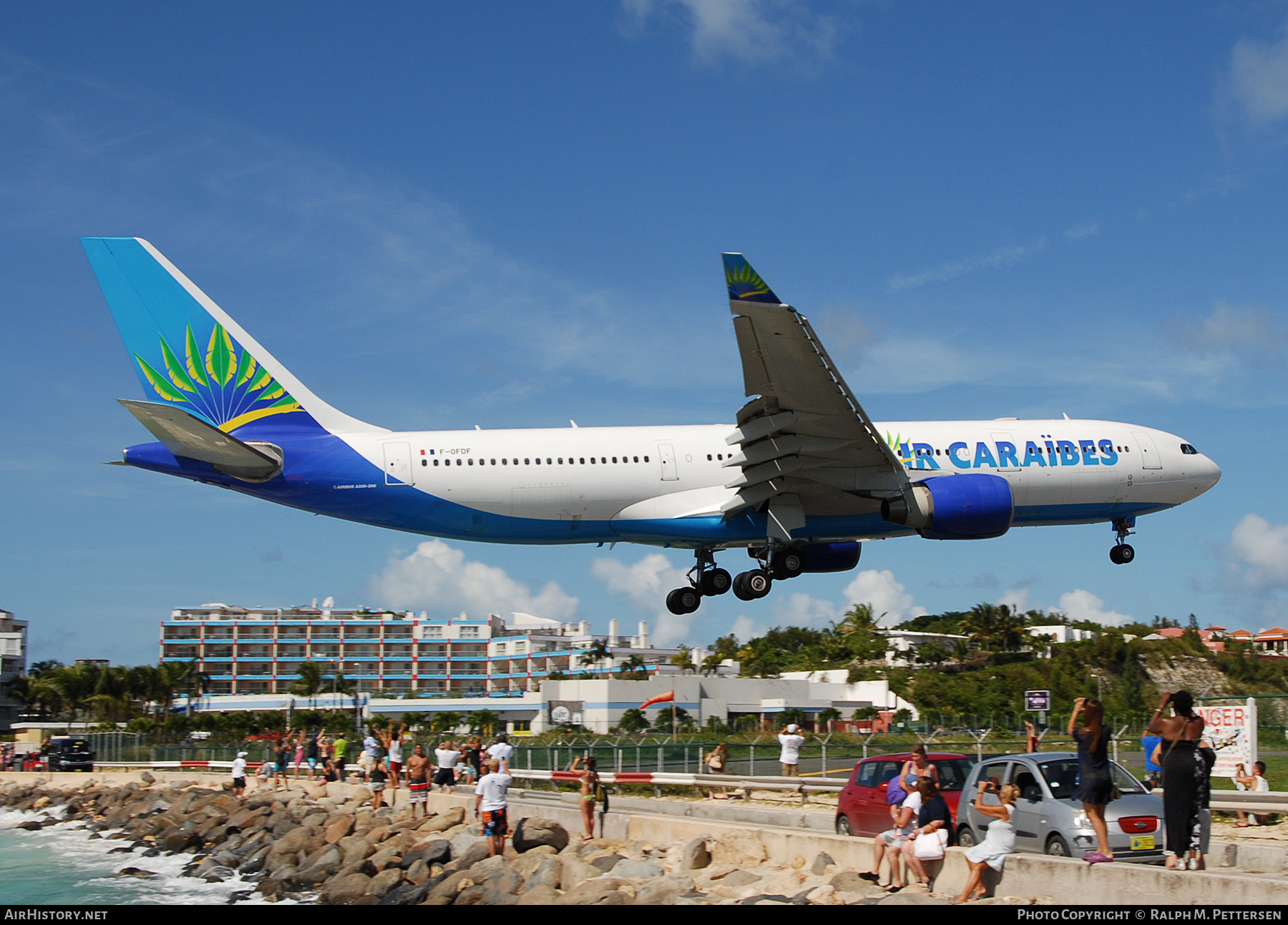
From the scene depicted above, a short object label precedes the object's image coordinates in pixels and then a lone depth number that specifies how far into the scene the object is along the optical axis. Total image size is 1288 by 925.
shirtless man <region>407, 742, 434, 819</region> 30.34
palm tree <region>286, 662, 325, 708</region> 130.00
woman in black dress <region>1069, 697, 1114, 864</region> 12.90
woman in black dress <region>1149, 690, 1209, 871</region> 11.99
